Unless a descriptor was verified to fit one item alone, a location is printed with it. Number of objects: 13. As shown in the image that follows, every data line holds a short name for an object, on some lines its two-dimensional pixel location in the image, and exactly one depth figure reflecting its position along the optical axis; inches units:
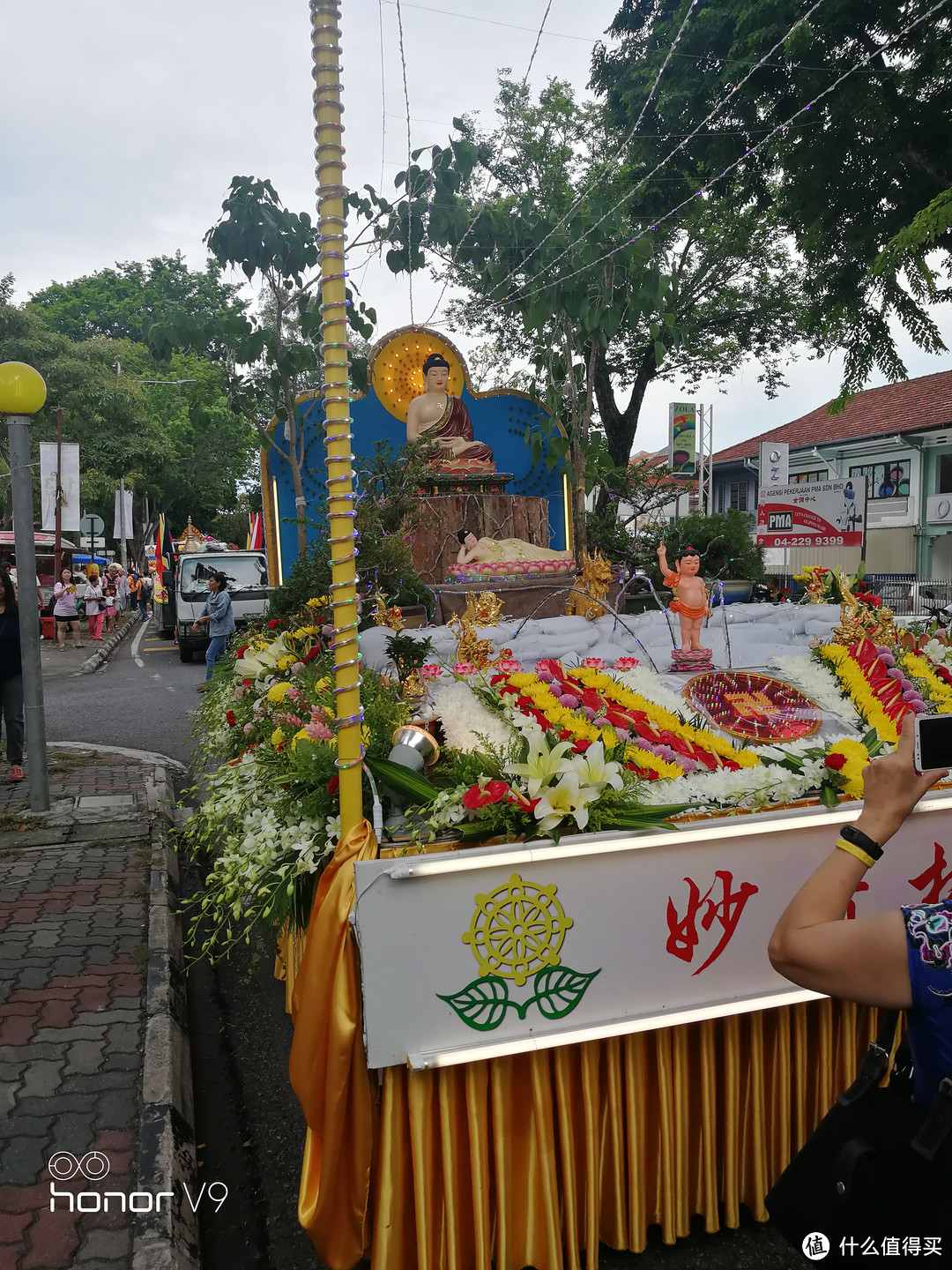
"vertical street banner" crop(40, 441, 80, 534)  479.5
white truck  568.1
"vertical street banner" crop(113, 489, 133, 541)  1039.6
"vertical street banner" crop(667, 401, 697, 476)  783.1
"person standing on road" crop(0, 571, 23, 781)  257.0
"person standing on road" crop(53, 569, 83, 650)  675.4
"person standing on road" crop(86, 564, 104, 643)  725.9
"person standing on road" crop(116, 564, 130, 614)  1024.7
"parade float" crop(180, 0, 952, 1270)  83.8
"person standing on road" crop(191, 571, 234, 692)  393.4
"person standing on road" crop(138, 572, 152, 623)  1137.4
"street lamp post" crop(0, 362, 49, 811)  231.8
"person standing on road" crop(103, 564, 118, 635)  827.5
